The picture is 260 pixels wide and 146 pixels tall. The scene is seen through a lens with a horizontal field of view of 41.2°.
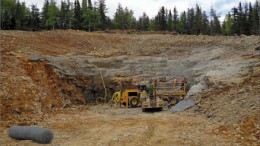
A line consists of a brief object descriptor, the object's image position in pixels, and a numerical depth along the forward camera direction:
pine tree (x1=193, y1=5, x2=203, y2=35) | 75.92
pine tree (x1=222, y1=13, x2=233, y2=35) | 82.81
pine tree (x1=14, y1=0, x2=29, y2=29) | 58.52
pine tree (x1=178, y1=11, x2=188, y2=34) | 80.07
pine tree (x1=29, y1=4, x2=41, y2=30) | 59.70
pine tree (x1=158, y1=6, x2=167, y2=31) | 78.15
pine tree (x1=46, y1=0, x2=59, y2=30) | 64.58
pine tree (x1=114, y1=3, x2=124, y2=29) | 79.61
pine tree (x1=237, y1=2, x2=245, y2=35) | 64.64
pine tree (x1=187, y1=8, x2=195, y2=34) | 78.12
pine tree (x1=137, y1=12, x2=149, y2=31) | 87.50
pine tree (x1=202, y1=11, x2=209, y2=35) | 77.21
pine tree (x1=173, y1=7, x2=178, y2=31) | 86.27
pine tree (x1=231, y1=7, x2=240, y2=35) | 66.71
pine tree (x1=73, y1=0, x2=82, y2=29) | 63.28
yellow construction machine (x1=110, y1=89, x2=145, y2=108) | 20.94
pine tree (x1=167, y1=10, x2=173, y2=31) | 83.96
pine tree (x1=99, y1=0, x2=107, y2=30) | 68.79
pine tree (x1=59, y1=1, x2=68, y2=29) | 66.88
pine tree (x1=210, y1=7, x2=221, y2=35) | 84.25
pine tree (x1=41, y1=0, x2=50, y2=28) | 65.03
